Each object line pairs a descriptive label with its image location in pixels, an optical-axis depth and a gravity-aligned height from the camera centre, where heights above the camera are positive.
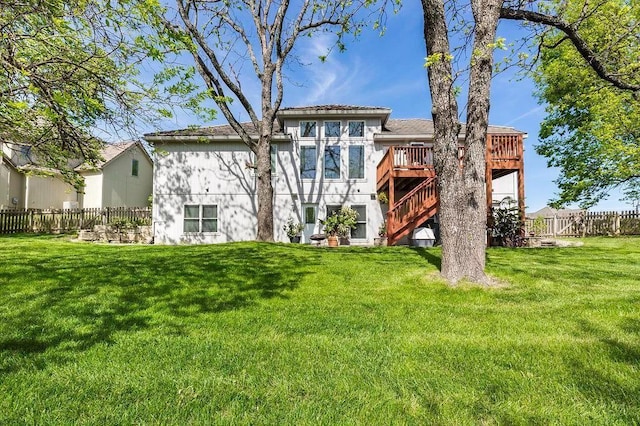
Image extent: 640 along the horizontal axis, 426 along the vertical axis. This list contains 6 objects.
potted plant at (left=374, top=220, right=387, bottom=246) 14.08 -0.57
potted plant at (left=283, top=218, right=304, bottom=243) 15.11 -0.38
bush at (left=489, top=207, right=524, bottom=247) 12.10 -0.17
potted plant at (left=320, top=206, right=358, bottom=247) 13.58 -0.05
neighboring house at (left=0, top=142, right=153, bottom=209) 19.80 +2.29
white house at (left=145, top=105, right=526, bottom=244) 15.66 +2.13
